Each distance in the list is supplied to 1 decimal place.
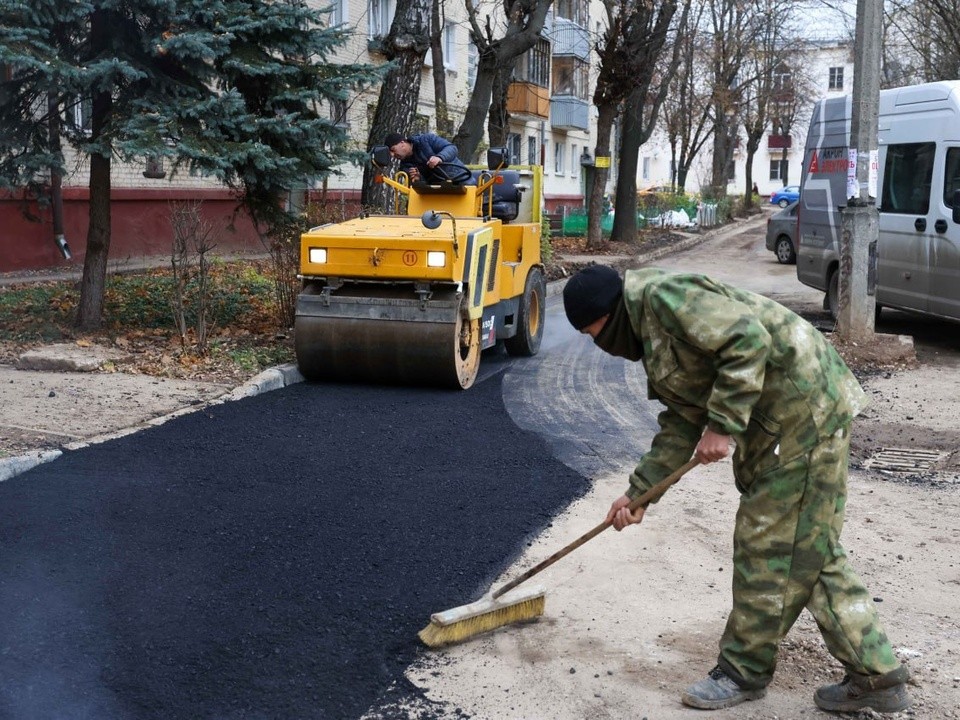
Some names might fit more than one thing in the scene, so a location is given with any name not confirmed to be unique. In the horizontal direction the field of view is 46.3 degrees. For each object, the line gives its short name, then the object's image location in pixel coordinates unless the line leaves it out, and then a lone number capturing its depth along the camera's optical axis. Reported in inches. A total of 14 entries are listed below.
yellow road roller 348.8
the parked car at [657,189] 1385.3
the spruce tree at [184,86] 381.7
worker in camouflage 136.7
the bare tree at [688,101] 1386.1
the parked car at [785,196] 2265.0
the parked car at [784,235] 920.3
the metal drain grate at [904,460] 285.0
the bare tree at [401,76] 538.0
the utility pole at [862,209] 426.6
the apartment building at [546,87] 1115.2
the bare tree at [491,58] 650.2
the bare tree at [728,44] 1487.5
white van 439.5
